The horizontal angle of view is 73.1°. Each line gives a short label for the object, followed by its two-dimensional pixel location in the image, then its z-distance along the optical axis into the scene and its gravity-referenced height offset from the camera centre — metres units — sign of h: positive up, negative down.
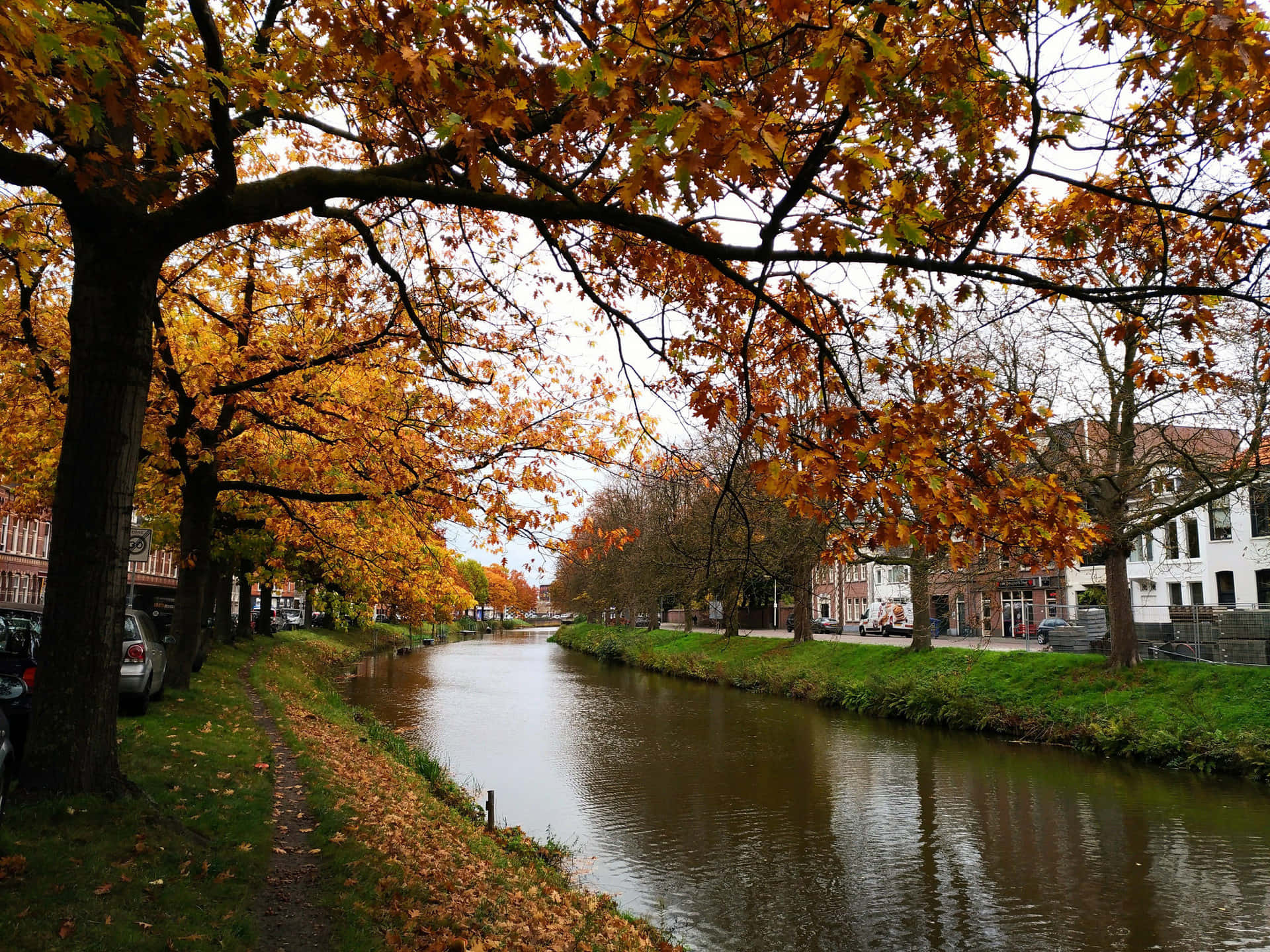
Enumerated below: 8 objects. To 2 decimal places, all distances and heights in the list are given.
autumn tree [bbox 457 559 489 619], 102.06 +1.27
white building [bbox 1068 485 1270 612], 38.66 +1.76
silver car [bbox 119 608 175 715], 12.29 -1.20
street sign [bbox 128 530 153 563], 14.34 +0.68
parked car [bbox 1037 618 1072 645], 39.98 -1.41
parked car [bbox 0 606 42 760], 8.00 -0.85
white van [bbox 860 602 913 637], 53.97 -1.52
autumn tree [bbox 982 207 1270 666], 18.94 +4.04
